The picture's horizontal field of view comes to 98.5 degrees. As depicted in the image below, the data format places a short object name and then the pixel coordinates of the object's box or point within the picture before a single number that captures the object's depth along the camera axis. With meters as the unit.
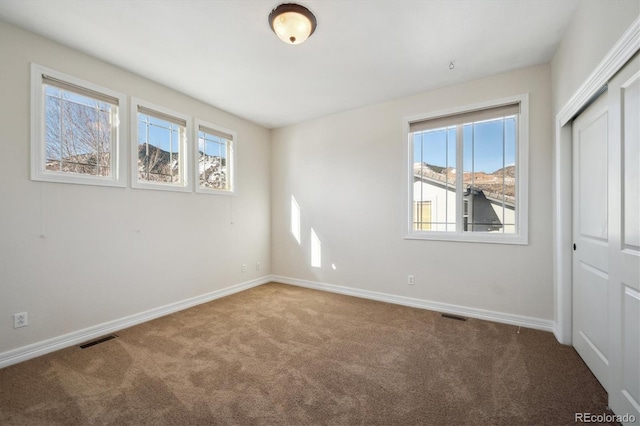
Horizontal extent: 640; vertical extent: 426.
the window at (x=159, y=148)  3.21
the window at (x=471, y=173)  3.13
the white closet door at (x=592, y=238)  1.95
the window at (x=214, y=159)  3.95
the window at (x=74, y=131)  2.50
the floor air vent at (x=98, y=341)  2.61
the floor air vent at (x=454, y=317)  3.23
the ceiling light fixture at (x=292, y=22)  2.11
